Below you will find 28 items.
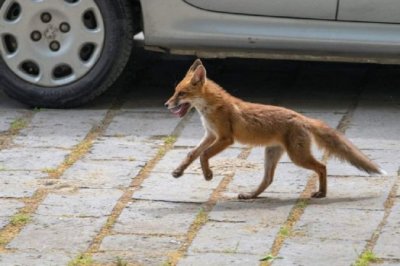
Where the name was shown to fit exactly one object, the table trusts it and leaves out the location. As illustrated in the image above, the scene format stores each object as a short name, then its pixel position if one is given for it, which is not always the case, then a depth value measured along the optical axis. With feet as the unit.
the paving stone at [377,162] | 44.57
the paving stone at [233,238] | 36.37
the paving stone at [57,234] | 36.88
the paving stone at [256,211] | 39.24
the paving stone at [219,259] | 35.19
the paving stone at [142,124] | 49.73
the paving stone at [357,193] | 40.83
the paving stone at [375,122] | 49.01
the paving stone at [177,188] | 41.83
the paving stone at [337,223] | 37.68
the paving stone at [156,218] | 38.40
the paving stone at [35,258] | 35.47
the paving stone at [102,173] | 43.39
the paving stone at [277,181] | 42.63
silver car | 52.31
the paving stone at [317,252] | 35.22
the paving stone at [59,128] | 48.47
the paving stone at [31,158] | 45.39
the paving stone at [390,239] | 35.94
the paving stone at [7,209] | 39.43
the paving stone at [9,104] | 54.03
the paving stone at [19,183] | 42.27
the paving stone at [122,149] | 46.47
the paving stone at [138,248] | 35.65
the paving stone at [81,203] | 40.19
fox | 41.75
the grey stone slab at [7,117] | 50.93
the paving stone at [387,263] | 35.09
